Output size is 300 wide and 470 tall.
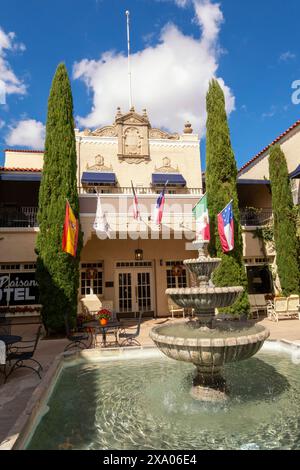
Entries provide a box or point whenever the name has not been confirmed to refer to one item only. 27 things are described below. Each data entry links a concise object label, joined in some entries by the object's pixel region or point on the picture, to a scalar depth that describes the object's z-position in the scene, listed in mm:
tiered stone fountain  4656
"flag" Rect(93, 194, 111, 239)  13055
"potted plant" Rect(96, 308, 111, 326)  9188
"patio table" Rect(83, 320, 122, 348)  9145
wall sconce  16703
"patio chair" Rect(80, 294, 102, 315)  15453
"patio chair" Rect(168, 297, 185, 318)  15750
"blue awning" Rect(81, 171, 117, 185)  17125
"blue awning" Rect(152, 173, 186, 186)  18308
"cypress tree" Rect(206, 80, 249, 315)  13281
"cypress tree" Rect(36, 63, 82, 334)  11834
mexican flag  13266
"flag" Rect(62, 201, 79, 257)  10656
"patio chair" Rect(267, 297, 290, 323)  13498
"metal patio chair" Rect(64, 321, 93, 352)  9344
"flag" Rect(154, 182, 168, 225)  13367
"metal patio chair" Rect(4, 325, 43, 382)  6727
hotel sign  14828
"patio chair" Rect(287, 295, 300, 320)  13656
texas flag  12516
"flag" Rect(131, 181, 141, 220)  13648
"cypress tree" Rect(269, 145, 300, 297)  15250
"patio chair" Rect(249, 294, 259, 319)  14895
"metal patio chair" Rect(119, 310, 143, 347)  9219
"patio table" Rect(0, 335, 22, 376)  6865
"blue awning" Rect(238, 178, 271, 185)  17638
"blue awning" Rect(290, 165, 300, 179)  14761
